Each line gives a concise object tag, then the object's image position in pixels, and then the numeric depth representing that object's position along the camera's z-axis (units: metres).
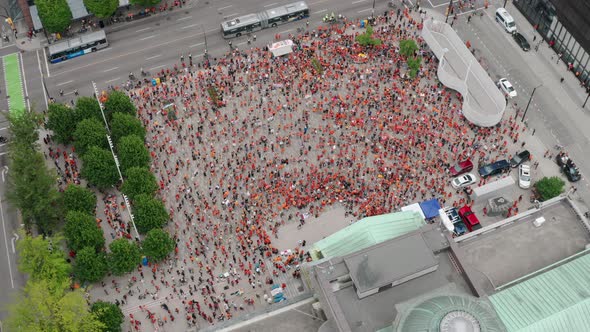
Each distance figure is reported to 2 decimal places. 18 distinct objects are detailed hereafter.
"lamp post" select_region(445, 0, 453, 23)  123.50
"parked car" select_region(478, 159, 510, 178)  100.31
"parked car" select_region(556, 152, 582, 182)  100.00
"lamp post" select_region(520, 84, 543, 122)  107.07
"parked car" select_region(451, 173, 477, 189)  99.25
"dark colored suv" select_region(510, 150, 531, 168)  101.69
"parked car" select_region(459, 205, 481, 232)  94.44
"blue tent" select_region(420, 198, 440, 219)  95.44
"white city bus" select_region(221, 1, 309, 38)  121.62
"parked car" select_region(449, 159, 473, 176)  100.19
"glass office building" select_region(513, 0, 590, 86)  109.56
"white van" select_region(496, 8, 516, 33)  121.03
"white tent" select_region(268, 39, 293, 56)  117.69
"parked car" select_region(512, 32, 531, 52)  118.56
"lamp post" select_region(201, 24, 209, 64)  118.06
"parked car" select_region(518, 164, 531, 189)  99.31
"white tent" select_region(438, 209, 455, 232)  93.48
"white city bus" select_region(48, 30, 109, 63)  118.31
